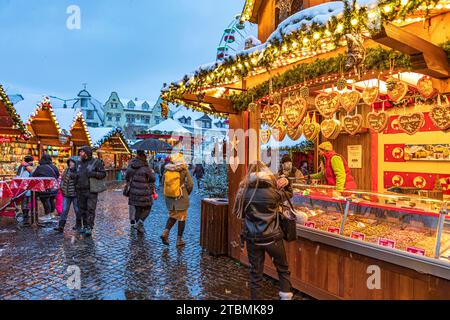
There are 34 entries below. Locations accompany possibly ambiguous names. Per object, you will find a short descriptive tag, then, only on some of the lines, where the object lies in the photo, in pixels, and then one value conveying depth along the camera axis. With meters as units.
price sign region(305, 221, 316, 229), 5.08
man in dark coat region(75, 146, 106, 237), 8.01
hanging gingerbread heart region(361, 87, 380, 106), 4.95
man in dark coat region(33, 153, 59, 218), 9.88
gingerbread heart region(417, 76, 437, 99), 4.71
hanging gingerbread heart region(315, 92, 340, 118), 5.32
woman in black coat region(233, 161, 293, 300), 4.10
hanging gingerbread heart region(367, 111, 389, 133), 5.41
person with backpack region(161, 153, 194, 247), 7.21
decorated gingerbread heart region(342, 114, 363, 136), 5.79
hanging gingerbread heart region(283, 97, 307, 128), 5.47
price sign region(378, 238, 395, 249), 3.99
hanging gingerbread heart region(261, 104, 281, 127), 6.00
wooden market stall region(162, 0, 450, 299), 3.65
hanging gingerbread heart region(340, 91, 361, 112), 5.07
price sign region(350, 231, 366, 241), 4.34
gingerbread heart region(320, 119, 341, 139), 6.41
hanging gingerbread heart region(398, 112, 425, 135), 5.10
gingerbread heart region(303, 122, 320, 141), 6.72
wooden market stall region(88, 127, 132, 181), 22.92
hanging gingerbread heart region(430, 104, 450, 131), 4.46
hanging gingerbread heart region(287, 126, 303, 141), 6.97
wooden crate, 6.83
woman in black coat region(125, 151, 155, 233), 8.41
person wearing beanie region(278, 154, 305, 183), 8.76
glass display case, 3.77
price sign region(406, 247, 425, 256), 3.69
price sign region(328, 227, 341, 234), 4.67
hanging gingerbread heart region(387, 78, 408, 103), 4.63
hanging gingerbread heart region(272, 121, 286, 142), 7.26
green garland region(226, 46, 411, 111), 4.39
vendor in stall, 6.57
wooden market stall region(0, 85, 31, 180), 12.07
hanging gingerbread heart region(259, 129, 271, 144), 6.79
